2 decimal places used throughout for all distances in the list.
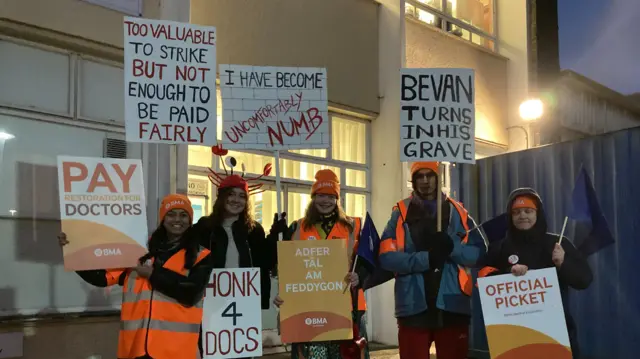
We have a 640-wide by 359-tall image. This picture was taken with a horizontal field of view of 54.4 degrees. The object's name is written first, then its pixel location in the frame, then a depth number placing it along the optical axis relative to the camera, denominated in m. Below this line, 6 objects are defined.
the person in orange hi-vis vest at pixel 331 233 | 4.29
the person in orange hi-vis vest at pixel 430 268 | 4.14
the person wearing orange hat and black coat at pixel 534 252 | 3.98
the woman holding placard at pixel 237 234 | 4.34
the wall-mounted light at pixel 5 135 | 5.60
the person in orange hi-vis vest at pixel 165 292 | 3.90
